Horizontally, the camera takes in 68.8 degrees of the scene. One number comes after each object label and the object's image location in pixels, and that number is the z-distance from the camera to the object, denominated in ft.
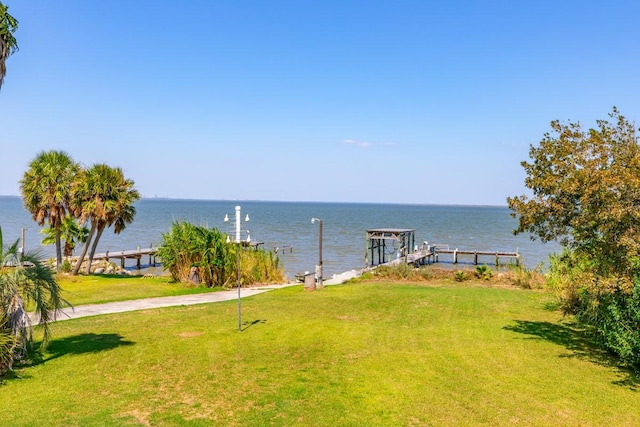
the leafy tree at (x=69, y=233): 115.55
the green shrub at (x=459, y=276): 103.35
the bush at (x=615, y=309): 36.58
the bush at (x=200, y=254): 88.99
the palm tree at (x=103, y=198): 95.35
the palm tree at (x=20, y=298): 35.53
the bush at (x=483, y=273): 103.96
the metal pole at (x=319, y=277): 90.86
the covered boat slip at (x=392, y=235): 149.72
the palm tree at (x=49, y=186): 94.89
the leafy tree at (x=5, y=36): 37.40
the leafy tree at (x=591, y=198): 37.27
